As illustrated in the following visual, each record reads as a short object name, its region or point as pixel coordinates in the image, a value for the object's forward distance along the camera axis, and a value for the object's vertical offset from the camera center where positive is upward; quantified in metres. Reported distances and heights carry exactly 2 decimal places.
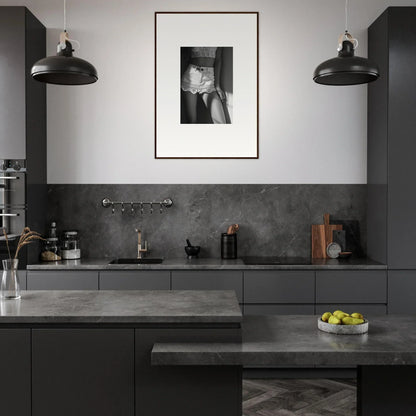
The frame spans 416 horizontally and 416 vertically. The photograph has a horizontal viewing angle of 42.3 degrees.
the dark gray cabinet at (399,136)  4.63 +0.57
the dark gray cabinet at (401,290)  4.66 -0.78
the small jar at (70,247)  5.06 -0.44
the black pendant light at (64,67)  2.91 +0.73
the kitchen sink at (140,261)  5.15 -0.58
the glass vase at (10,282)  2.89 -0.45
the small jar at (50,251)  4.96 -0.47
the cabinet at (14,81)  4.60 +1.02
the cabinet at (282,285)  4.64 -0.73
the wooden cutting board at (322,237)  5.19 -0.35
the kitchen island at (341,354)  2.40 -0.70
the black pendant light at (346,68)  2.89 +0.72
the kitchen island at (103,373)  2.66 -0.86
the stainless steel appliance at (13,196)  4.62 +0.04
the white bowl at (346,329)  2.68 -0.64
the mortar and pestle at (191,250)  5.12 -0.47
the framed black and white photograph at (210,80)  5.27 +1.18
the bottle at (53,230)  5.05 -0.29
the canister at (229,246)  5.11 -0.44
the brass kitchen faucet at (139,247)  5.21 -0.46
